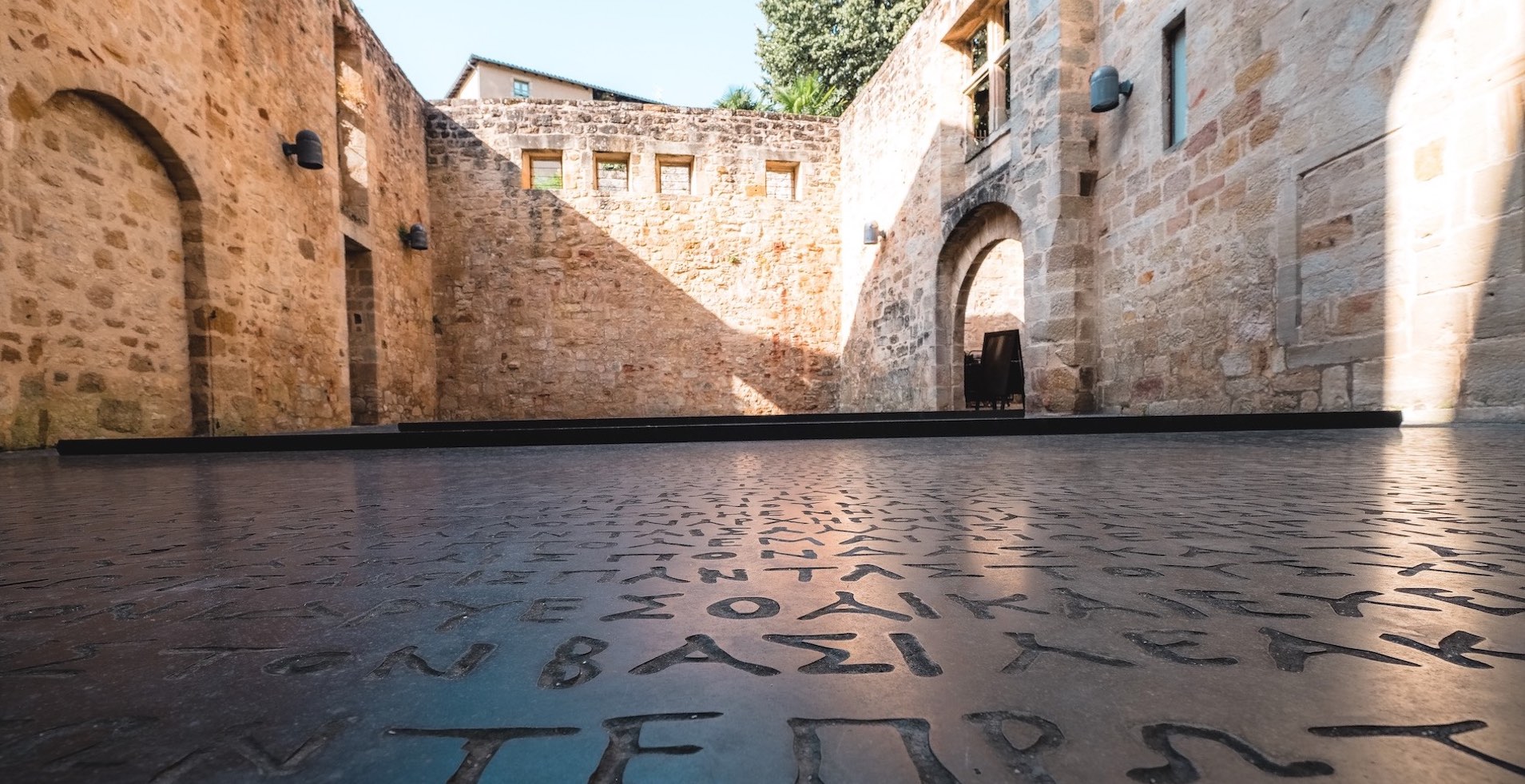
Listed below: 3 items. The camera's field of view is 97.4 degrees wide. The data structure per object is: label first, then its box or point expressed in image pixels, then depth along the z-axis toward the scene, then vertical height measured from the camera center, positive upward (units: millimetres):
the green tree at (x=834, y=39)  16703 +8727
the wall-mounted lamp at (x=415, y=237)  9328 +2107
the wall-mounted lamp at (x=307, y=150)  6324 +2274
